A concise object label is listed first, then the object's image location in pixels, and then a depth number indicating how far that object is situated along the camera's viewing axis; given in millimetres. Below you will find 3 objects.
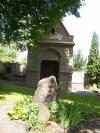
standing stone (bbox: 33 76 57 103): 5413
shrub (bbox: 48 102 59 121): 5023
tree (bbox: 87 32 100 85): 16958
